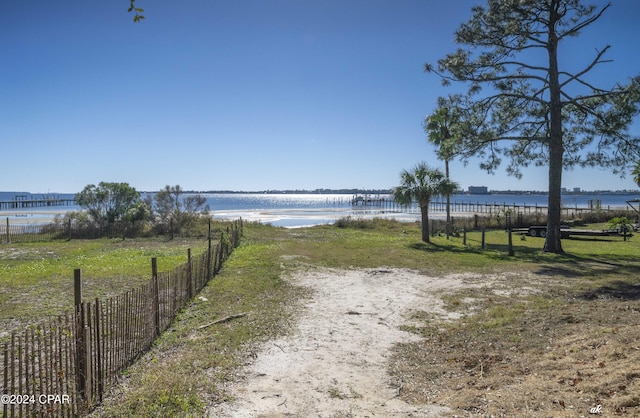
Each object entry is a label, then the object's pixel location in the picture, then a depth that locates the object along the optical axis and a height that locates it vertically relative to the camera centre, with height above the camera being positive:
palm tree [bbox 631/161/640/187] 33.44 +1.96
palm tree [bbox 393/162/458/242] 31.08 +1.00
